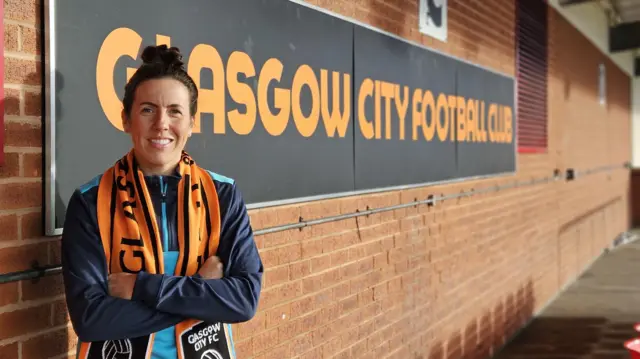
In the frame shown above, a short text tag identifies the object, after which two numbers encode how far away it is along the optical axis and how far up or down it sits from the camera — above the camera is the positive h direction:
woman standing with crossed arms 1.54 -0.15
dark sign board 1.88 +0.34
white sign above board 4.01 +1.01
